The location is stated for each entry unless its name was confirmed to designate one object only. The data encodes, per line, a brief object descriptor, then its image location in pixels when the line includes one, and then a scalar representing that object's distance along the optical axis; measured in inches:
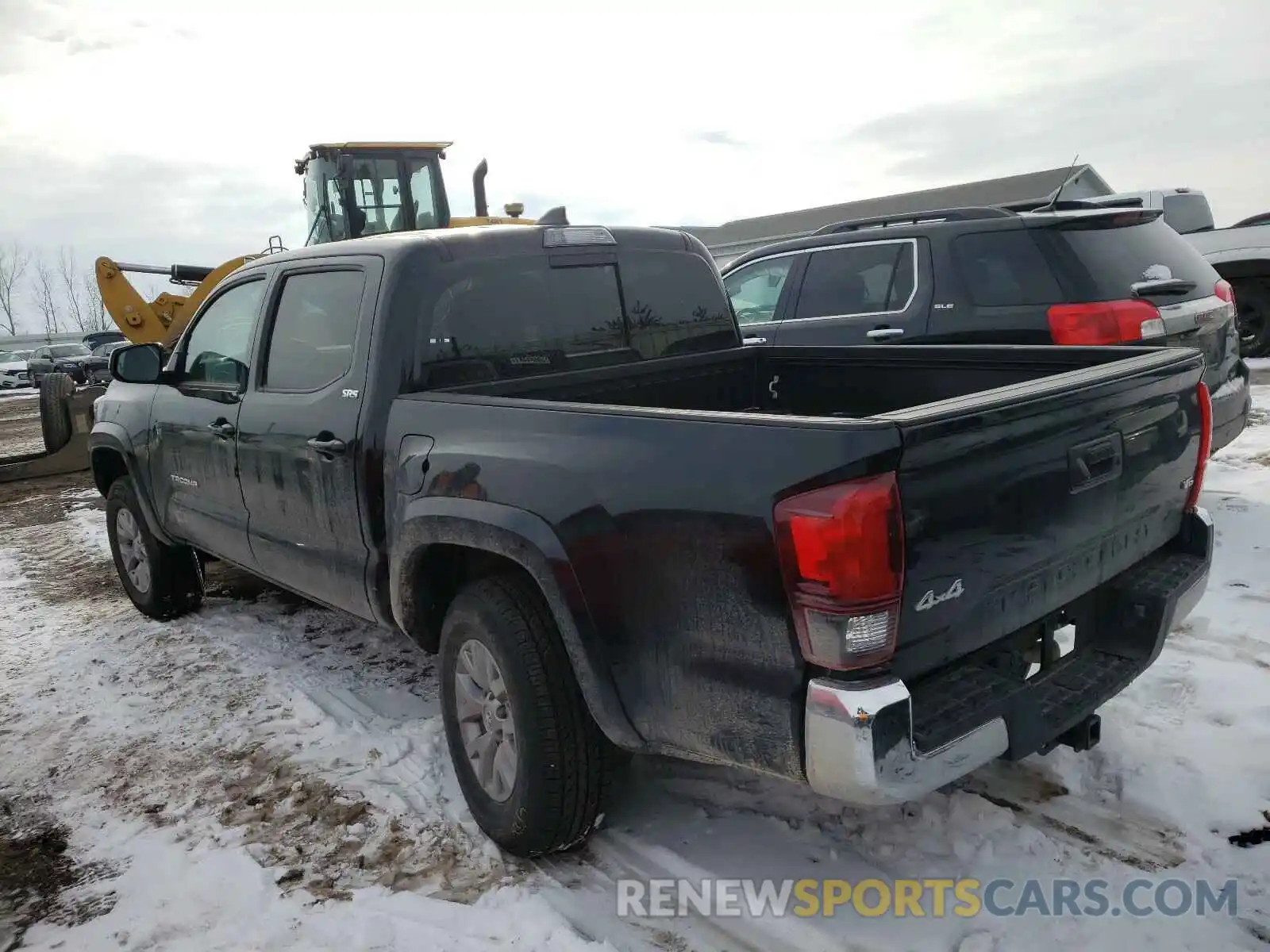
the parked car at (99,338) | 1182.3
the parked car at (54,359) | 1107.5
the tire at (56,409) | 420.8
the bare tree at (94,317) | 3578.5
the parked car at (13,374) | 1255.5
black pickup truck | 81.7
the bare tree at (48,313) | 3477.4
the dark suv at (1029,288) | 203.0
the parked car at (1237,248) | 421.1
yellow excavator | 442.9
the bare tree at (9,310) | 3405.5
